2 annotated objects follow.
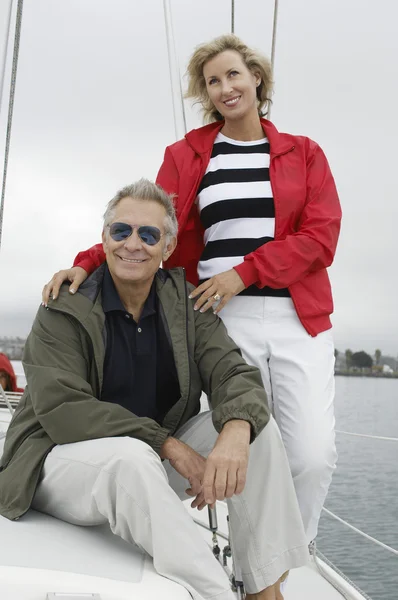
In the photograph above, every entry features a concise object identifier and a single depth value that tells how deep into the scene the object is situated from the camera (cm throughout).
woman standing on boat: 232
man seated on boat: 169
